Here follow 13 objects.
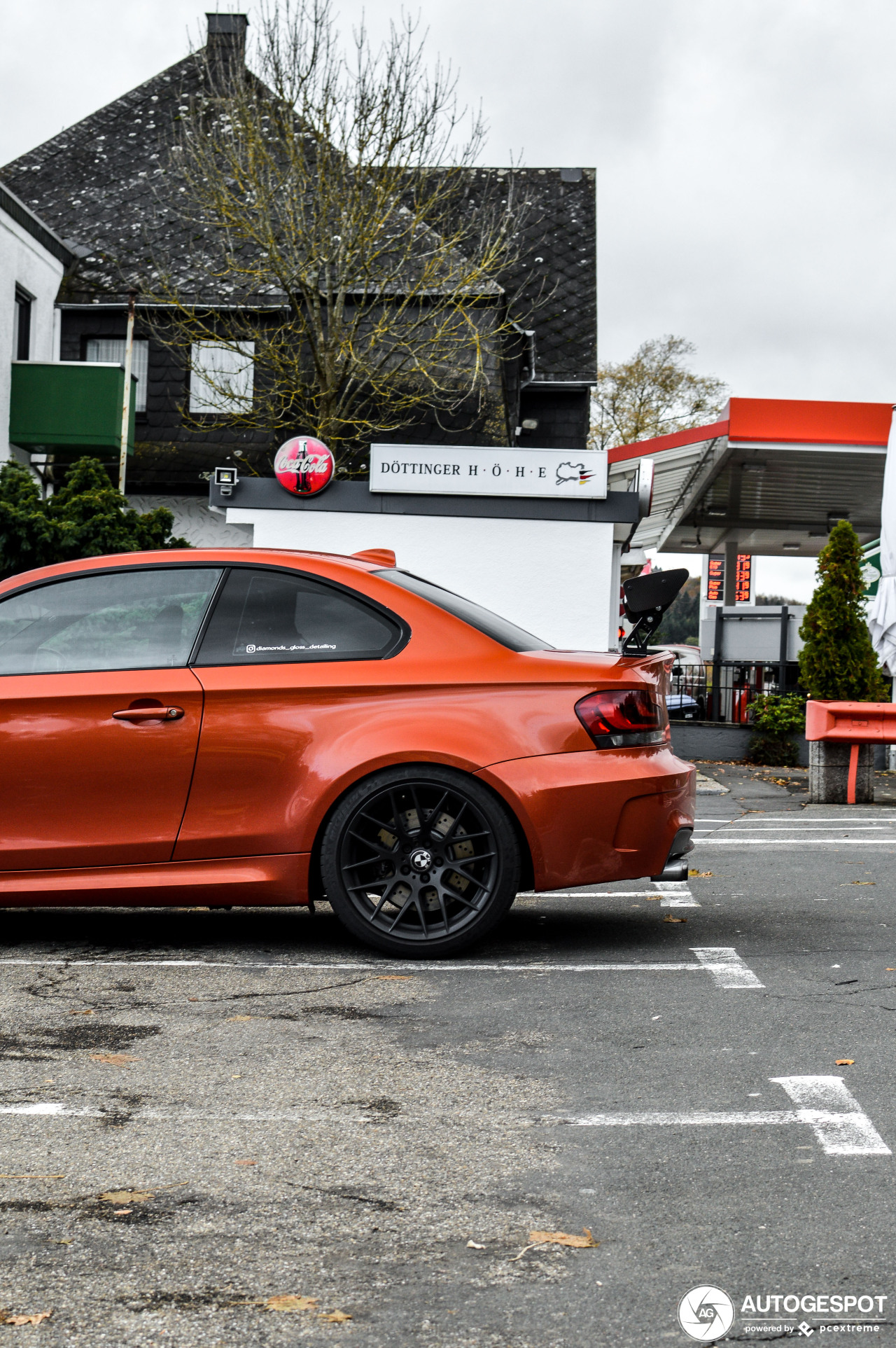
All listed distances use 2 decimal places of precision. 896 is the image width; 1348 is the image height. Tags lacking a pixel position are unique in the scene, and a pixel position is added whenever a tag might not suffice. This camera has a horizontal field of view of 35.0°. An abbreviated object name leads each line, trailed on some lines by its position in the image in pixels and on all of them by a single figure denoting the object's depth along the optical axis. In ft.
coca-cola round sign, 56.54
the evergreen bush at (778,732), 62.03
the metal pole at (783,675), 69.51
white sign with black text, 57.52
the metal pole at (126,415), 77.66
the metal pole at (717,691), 69.31
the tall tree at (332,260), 74.54
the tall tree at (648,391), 167.63
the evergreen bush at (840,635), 52.29
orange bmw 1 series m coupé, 17.94
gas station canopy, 67.97
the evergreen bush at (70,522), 54.80
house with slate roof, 85.40
